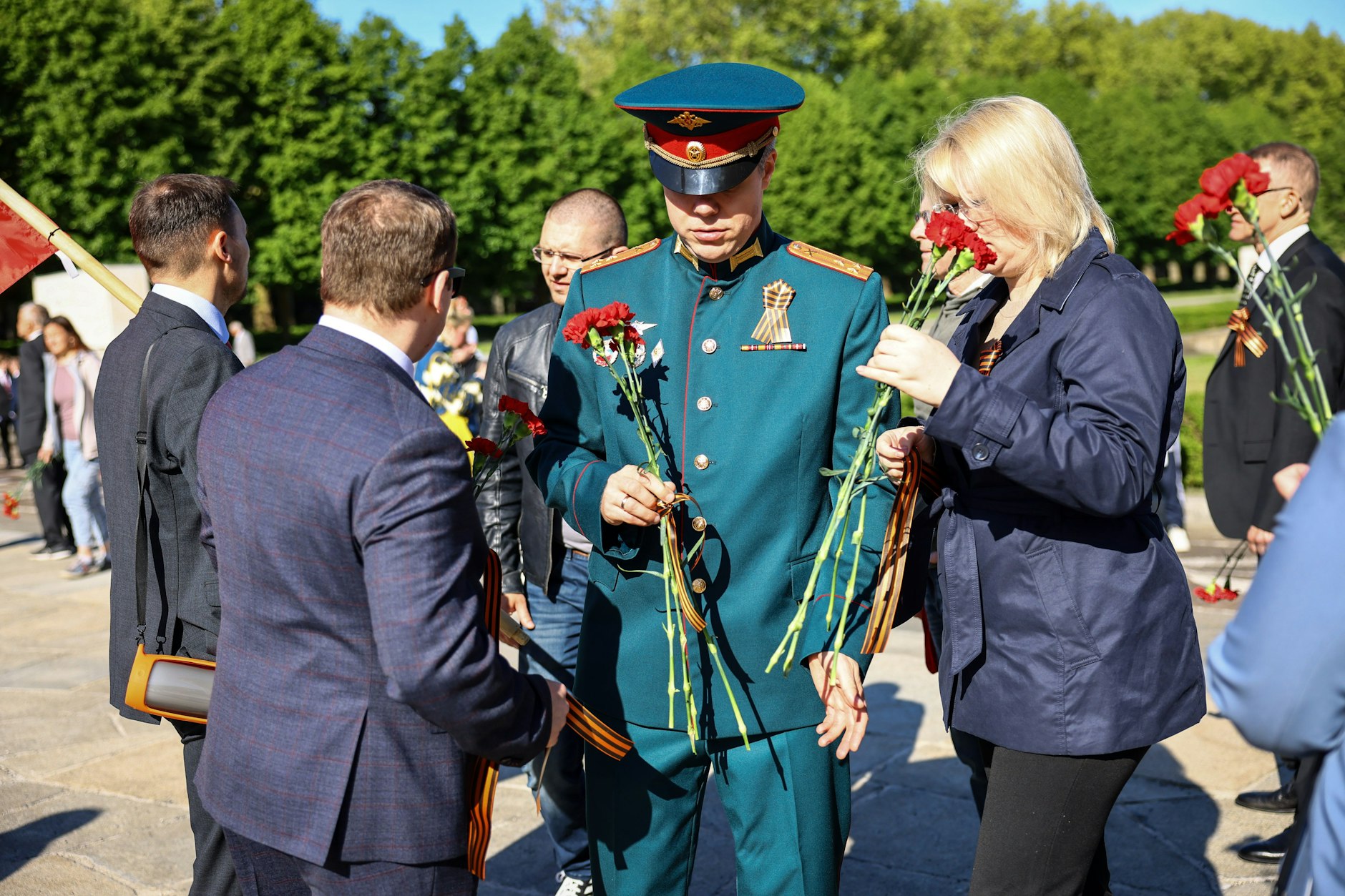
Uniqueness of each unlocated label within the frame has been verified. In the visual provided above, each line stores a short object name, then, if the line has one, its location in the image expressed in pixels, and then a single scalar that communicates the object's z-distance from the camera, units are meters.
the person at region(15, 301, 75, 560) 10.36
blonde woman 2.24
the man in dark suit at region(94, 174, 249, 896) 2.96
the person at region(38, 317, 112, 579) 9.66
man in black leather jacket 3.93
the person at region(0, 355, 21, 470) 15.03
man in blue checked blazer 1.98
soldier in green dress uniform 2.64
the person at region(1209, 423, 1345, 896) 1.41
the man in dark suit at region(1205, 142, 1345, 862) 3.96
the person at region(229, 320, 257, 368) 16.91
